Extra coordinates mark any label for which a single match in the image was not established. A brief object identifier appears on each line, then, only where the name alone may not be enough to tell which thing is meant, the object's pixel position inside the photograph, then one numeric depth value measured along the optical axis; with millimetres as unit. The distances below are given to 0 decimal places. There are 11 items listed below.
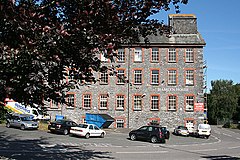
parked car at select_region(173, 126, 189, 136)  35906
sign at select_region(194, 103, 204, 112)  40438
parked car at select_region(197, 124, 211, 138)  35531
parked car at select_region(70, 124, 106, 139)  28094
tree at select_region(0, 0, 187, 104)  5840
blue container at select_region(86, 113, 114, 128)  38656
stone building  41031
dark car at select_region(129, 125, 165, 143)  26844
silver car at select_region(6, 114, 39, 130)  31797
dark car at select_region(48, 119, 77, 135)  29984
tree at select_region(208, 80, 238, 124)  90188
